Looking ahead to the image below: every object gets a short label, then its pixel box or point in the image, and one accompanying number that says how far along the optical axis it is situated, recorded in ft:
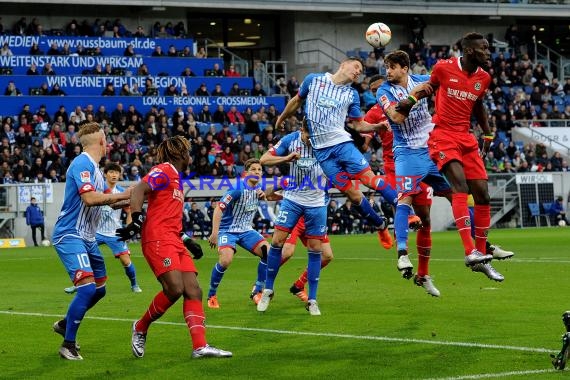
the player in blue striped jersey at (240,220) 54.60
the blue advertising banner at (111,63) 145.18
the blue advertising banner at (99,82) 141.18
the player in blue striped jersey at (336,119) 47.52
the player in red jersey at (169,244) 34.63
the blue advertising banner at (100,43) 149.59
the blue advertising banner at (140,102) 136.26
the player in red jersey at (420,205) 47.29
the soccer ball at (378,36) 53.52
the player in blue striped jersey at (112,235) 62.75
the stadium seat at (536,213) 151.53
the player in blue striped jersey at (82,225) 35.68
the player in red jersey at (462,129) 42.80
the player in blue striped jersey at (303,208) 49.47
